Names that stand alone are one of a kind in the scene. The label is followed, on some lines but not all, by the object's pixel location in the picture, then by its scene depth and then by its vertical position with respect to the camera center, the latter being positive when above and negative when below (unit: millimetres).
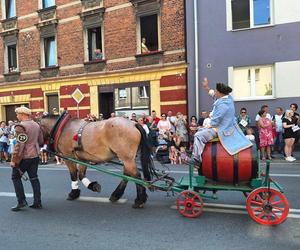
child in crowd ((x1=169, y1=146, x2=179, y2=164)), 12711 -1644
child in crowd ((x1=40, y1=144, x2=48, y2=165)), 14809 -1914
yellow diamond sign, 16328 +605
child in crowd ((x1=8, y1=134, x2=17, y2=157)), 15561 -1277
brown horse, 6633 -661
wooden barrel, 5652 -875
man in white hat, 6712 -796
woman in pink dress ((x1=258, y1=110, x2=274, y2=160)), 12922 -983
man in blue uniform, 5828 -370
